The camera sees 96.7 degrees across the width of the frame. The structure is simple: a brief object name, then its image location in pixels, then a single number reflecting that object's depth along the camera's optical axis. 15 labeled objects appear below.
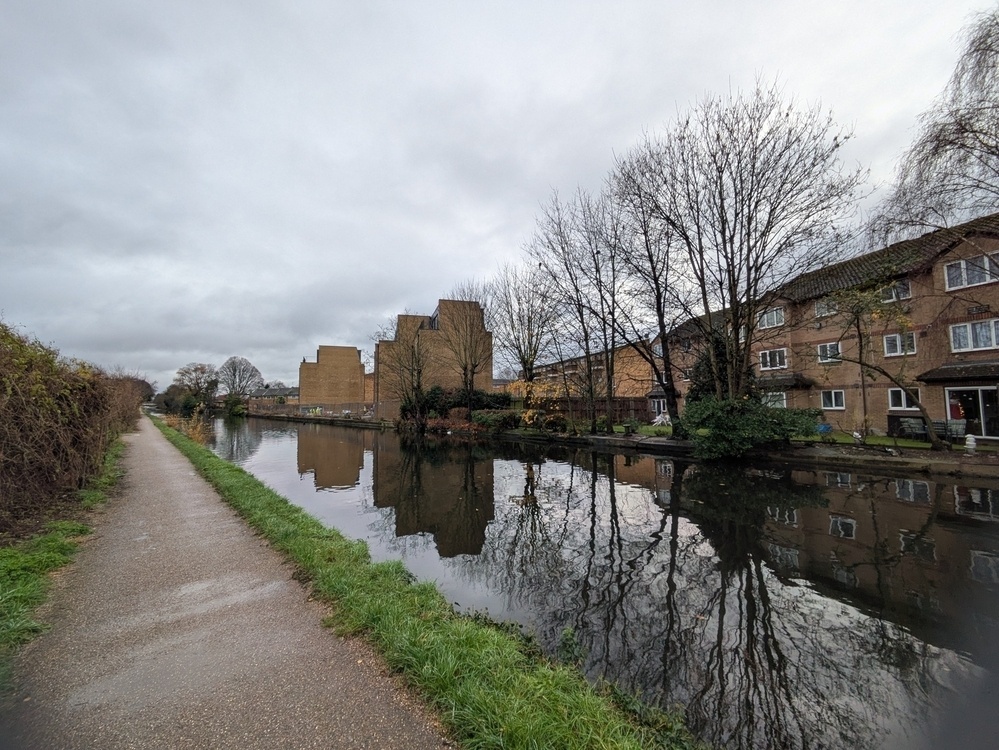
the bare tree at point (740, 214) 13.17
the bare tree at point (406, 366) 31.56
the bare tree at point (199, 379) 63.72
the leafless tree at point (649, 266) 15.83
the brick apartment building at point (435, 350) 30.48
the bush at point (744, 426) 13.56
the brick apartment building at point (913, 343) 14.59
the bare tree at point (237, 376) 70.62
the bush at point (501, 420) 24.89
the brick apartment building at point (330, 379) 57.81
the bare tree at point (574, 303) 20.17
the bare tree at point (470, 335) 30.19
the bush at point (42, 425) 5.80
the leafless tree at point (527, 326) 24.83
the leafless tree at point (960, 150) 9.29
